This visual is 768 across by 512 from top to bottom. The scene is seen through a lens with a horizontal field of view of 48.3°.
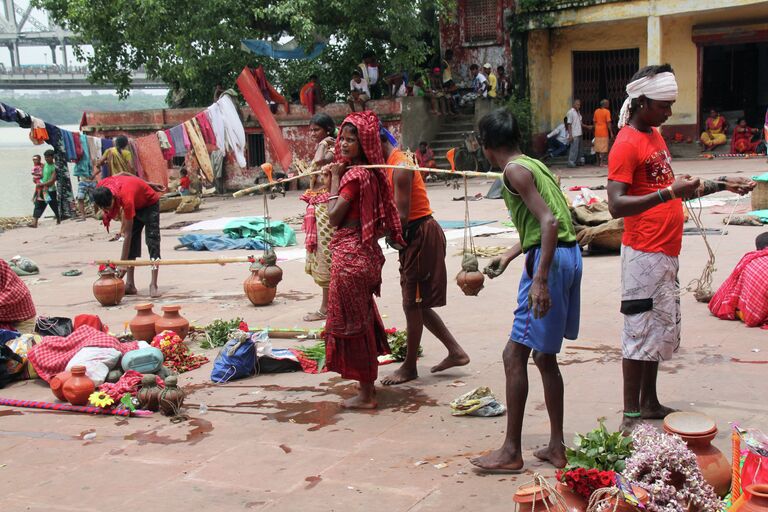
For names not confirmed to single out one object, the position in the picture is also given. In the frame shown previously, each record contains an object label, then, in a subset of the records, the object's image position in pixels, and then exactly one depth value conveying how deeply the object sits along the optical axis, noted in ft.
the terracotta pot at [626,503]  9.56
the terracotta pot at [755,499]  8.91
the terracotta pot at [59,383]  18.92
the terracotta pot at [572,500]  10.14
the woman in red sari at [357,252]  16.99
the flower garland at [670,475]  9.88
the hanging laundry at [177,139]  56.08
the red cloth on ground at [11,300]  22.59
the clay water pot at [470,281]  18.70
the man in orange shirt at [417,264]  18.65
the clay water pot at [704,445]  11.19
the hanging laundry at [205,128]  56.39
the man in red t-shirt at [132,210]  29.73
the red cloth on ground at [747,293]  21.20
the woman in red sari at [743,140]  68.28
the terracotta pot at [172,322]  23.32
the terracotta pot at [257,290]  27.91
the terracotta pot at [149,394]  17.92
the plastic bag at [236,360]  20.21
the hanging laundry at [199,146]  55.98
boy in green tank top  12.94
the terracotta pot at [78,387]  18.56
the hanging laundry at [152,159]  55.57
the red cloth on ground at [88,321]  22.77
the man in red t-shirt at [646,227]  13.97
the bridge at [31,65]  144.05
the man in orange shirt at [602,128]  70.95
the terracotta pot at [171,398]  17.57
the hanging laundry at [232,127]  55.42
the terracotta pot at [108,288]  29.58
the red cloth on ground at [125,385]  18.52
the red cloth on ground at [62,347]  20.53
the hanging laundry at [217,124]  56.18
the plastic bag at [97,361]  19.12
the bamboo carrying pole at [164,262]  27.23
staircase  74.74
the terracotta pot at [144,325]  23.61
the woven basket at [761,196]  38.40
